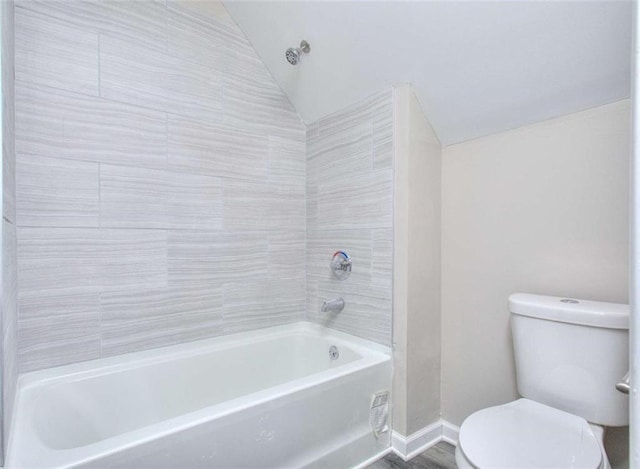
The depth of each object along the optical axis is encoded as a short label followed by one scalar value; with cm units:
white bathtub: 107
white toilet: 110
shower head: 184
